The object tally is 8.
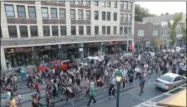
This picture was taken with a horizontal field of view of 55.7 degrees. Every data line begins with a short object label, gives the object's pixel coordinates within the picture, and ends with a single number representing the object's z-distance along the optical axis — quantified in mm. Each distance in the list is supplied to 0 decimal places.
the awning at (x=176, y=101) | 3195
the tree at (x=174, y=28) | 20617
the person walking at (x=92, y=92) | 11945
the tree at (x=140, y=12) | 63503
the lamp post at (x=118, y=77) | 8696
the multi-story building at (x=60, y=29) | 22578
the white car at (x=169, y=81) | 14391
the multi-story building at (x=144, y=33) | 38656
